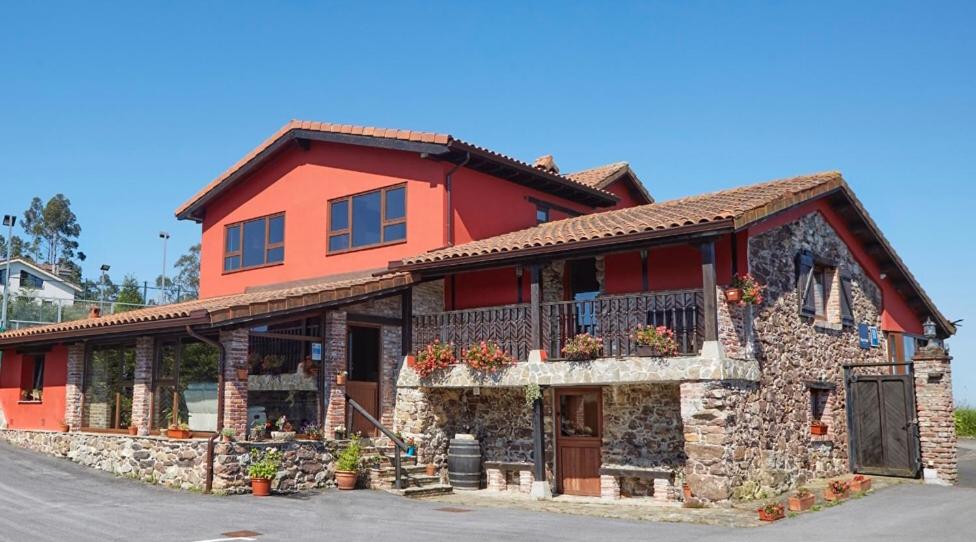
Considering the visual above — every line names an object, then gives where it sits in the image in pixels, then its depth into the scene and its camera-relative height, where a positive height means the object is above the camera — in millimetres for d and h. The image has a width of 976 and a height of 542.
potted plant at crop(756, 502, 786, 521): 12023 -1899
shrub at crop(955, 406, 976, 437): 34281 -1840
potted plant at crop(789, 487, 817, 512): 12953 -1878
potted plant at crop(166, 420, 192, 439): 15742 -953
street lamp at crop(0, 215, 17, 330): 39281 +7341
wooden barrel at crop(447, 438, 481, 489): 16688 -1690
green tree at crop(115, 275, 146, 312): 37834 +3876
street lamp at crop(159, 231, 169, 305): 40247 +4313
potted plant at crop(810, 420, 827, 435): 16359 -963
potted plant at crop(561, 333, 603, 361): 14799 +536
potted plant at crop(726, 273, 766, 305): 13938 +1462
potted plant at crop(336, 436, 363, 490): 15750 -1632
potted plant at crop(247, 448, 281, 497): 14539 -1553
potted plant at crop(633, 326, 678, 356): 13906 +644
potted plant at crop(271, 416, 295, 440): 15430 -945
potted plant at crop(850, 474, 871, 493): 14836 -1859
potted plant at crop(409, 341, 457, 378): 16750 +411
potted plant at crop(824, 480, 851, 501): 13970 -1869
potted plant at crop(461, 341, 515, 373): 15969 +408
